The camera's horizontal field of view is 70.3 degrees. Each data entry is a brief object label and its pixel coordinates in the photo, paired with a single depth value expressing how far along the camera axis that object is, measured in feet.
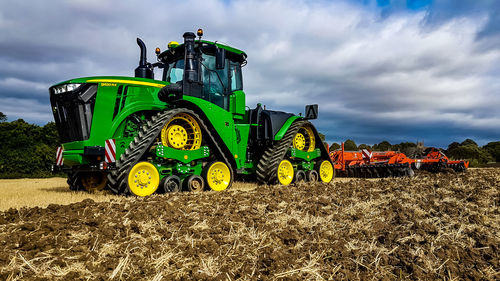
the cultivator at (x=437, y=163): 43.71
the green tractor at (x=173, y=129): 21.31
